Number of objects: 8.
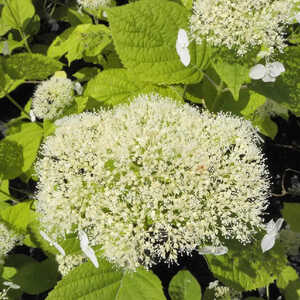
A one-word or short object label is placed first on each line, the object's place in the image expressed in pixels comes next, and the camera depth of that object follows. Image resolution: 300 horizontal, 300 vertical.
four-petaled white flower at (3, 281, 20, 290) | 0.49
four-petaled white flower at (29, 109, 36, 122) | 0.52
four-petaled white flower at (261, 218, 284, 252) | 0.42
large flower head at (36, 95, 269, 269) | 0.39
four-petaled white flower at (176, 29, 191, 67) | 0.42
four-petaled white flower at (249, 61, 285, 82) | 0.42
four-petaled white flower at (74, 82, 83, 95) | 0.53
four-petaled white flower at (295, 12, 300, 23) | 0.41
